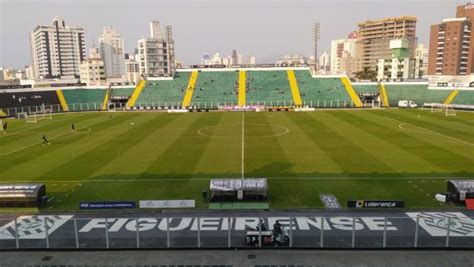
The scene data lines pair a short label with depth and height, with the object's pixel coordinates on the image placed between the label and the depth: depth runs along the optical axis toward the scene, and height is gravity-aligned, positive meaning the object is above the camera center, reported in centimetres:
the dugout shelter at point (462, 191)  2486 -751
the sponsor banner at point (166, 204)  2502 -841
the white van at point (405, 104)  9256 -530
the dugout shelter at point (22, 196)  2531 -792
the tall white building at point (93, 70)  17138 +740
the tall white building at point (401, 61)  14100 +908
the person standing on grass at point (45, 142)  4774 -776
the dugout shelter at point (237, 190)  2592 -769
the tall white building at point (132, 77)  16112 +356
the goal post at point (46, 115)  8031 -717
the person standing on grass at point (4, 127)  5869 -715
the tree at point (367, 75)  16562 +439
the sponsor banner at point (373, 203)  2430 -818
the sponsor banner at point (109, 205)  2486 -843
